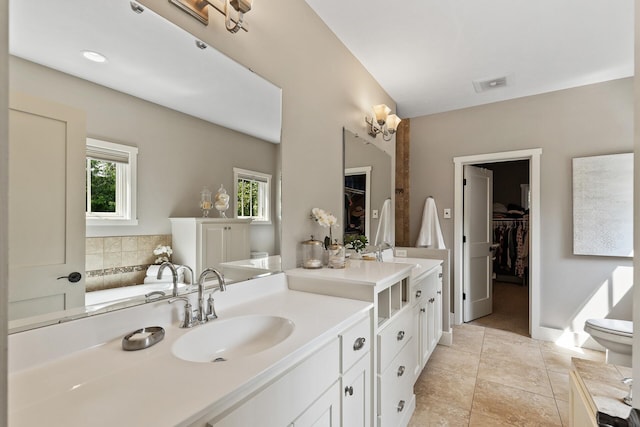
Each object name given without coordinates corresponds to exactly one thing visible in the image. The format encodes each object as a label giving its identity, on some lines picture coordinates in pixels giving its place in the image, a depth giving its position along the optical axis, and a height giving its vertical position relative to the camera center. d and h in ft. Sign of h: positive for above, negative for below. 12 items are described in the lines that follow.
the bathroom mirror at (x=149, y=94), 2.77 +1.40
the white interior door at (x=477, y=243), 11.94 -1.17
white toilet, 7.02 -2.98
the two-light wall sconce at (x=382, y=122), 8.94 +2.88
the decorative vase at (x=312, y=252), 5.98 -0.78
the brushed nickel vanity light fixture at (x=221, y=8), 3.96 +2.88
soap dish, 2.88 -1.24
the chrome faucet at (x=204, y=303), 3.69 -1.13
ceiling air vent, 9.59 +4.33
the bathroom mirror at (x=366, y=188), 8.00 +0.82
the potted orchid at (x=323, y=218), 6.17 -0.07
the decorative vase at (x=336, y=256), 6.08 -0.85
